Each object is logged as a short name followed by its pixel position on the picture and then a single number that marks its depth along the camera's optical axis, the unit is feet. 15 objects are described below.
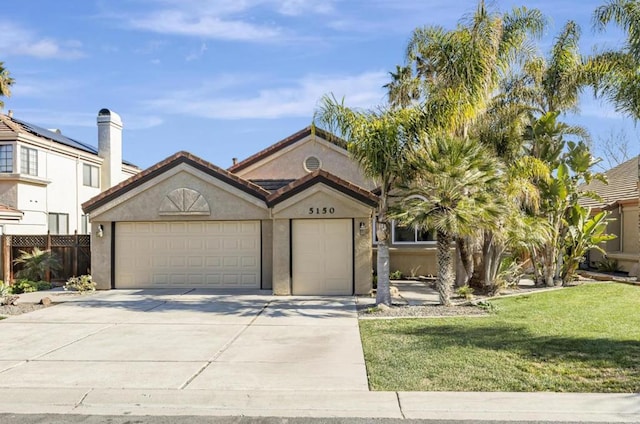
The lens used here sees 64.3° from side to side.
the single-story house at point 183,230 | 53.42
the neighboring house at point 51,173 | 68.54
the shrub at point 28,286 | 53.62
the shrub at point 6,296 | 44.24
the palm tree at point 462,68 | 40.63
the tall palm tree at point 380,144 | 40.27
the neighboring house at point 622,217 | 65.51
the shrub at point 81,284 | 52.26
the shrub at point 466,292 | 45.09
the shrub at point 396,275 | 61.21
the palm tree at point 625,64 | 36.96
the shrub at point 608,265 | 67.77
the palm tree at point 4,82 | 66.90
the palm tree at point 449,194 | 39.24
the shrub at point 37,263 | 56.75
